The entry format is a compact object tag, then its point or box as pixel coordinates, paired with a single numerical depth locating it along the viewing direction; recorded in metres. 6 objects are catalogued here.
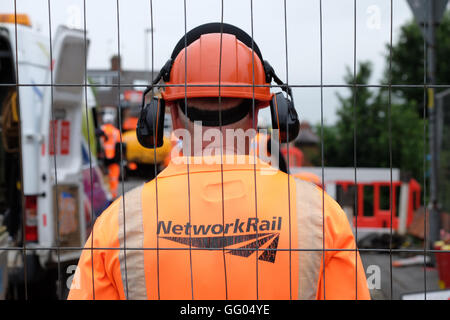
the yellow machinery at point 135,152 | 20.09
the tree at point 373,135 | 17.02
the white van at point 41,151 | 8.29
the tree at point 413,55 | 29.98
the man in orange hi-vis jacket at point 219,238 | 2.80
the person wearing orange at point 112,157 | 15.53
